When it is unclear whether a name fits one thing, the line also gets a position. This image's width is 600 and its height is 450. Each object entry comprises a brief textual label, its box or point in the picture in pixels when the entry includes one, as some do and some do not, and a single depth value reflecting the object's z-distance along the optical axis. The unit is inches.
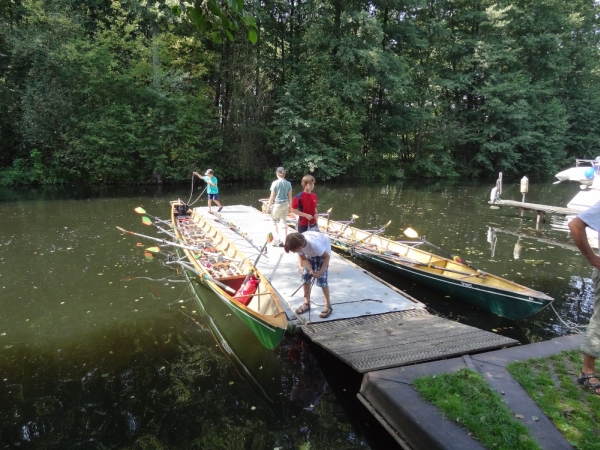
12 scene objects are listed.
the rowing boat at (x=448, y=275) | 270.3
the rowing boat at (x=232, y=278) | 217.2
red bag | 266.8
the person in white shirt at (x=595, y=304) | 137.8
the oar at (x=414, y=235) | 327.6
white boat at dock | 644.1
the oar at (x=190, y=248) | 330.6
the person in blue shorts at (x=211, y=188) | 526.3
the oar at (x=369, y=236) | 414.0
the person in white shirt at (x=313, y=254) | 193.8
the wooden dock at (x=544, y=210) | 633.0
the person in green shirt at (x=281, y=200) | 362.3
